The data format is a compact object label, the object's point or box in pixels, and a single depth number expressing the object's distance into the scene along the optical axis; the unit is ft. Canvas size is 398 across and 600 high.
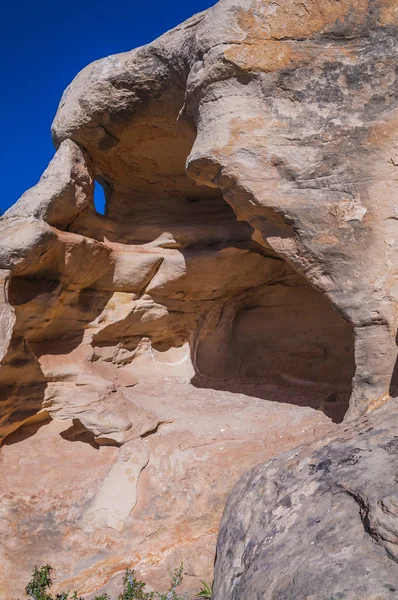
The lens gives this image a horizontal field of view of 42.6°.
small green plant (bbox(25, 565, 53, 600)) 9.81
